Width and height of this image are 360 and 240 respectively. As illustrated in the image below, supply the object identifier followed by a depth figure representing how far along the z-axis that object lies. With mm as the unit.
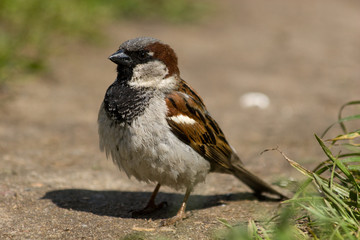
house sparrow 7043
